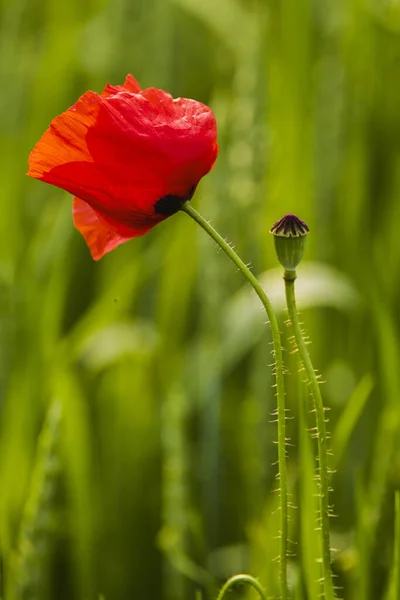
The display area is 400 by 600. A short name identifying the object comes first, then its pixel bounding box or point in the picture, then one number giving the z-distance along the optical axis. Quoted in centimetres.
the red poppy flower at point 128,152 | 112
